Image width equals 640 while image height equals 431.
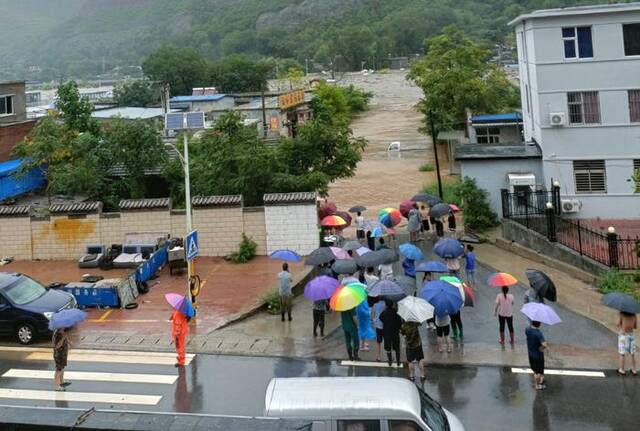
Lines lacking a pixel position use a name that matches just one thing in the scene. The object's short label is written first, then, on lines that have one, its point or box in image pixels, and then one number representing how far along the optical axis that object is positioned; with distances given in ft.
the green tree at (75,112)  111.24
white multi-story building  85.05
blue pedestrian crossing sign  54.75
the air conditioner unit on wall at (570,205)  85.05
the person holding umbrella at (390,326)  44.04
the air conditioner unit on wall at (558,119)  86.10
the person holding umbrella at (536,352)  39.83
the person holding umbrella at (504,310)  47.37
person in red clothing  45.78
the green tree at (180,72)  354.95
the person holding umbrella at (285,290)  55.16
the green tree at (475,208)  86.48
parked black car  52.29
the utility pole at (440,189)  104.42
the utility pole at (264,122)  164.78
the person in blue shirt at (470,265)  62.75
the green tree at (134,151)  89.04
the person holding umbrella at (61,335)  42.63
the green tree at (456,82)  157.58
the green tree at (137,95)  302.86
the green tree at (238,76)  348.59
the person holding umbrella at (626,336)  41.81
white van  27.78
